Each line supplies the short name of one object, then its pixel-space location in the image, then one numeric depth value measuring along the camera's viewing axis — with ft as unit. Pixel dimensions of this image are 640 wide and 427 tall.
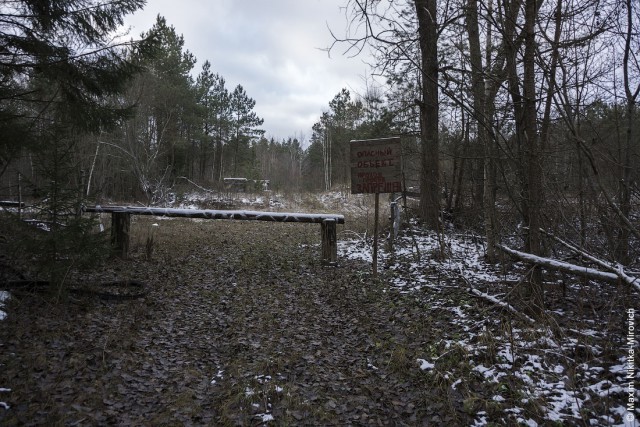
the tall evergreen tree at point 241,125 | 126.31
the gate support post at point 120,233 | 26.61
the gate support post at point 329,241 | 26.63
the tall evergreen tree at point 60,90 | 16.60
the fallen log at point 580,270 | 11.50
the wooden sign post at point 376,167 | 23.04
